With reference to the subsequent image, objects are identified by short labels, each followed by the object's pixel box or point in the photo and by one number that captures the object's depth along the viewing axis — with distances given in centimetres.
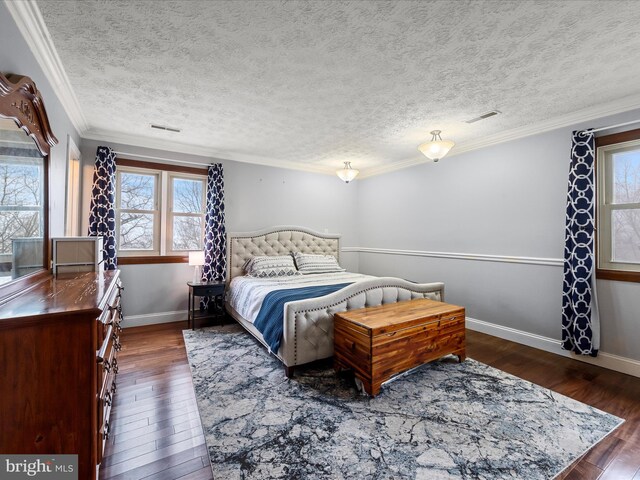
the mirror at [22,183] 144
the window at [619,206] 282
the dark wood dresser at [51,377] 113
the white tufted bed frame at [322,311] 263
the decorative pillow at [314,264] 466
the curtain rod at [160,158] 388
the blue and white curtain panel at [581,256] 292
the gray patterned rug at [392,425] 164
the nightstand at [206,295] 390
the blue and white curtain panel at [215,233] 427
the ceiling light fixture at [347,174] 475
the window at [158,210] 399
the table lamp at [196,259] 403
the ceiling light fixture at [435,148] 335
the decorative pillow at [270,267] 427
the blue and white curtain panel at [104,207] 361
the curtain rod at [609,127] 277
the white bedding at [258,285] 333
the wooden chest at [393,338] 232
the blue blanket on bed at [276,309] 273
